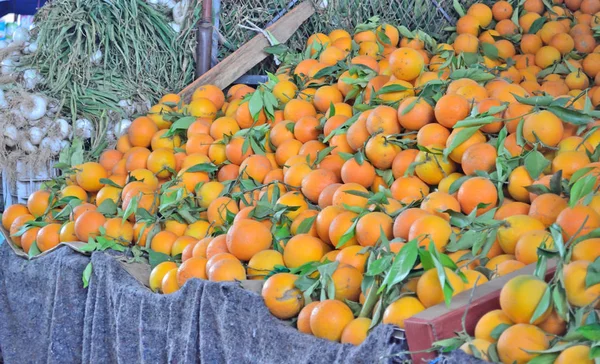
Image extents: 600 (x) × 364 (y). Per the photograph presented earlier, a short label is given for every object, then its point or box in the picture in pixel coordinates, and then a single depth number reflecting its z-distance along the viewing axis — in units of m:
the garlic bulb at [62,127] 2.71
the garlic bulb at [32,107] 2.68
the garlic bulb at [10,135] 2.66
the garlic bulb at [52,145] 2.68
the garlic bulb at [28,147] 2.67
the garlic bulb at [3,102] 2.73
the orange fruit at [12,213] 2.51
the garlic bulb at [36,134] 2.68
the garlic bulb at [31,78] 2.79
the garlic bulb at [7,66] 2.85
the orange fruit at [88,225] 2.13
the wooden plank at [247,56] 2.82
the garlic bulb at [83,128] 2.75
